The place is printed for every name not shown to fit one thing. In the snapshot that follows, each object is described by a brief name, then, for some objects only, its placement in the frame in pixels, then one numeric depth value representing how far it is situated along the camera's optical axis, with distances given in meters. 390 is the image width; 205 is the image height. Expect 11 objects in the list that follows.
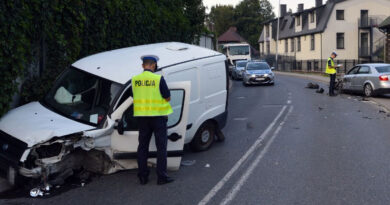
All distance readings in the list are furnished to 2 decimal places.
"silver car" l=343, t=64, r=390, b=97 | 17.20
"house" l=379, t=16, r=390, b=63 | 32.32
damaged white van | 5.95
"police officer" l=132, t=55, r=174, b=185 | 6.04
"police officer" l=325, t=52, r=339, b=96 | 18.51
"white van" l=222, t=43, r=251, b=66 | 40.12
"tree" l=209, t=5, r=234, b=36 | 98.62
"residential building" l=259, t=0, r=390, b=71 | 49.16
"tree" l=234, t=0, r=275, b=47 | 96.38
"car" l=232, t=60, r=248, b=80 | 32.56
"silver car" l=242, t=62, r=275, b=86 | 26.11
